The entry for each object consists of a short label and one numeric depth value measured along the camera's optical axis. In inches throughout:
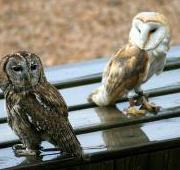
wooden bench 187.6
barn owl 206.5
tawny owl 179.5
